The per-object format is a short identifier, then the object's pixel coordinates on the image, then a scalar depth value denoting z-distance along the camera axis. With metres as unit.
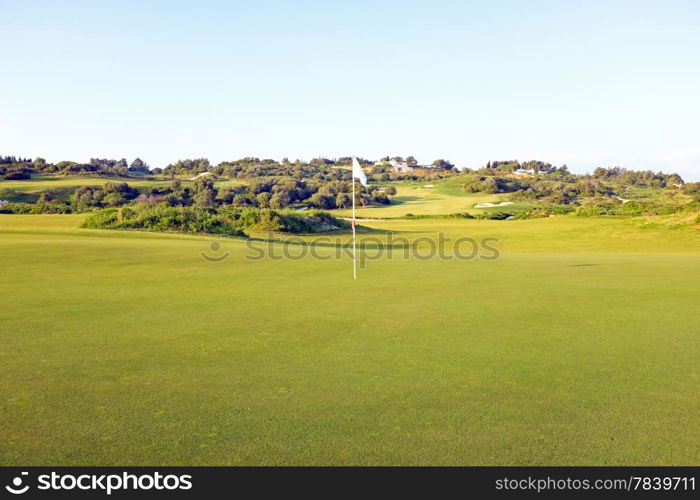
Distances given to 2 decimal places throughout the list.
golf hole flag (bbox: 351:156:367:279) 17.97
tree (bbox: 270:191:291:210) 97.62
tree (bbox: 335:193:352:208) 107.12
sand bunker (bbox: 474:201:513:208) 102.06
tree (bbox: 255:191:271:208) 97.44
